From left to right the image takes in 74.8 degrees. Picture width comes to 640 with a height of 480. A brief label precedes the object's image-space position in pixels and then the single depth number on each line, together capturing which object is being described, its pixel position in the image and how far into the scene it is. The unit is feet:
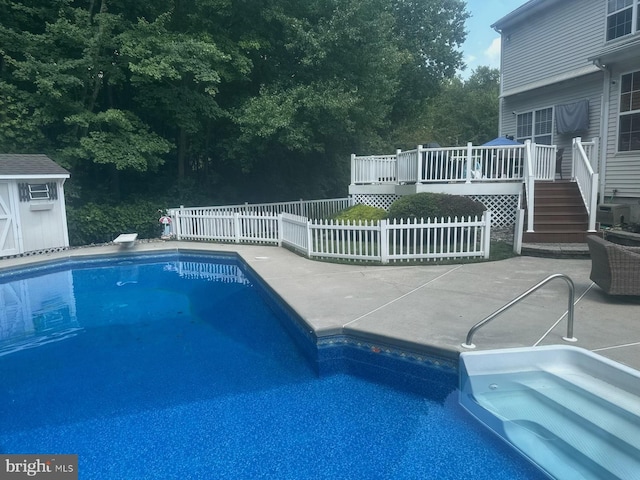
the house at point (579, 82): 34.32
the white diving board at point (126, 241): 39.54
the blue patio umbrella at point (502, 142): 40.55
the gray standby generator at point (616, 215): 33.06
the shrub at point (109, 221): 43.70
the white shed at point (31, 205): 35.68
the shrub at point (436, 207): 31.04
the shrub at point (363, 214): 38.80
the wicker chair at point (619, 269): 17.94
